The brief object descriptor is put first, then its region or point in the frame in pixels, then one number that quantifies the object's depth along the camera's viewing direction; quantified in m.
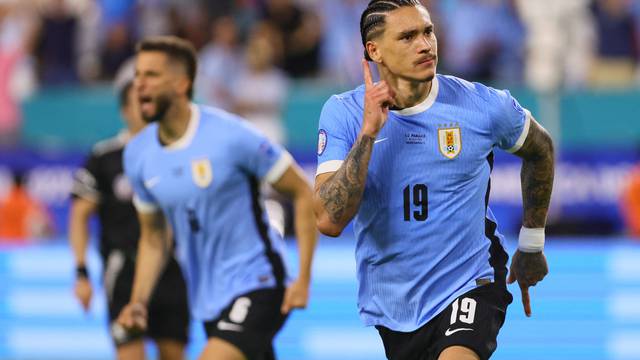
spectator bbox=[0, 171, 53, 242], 31.23
